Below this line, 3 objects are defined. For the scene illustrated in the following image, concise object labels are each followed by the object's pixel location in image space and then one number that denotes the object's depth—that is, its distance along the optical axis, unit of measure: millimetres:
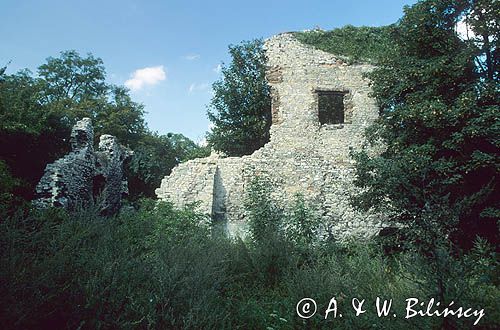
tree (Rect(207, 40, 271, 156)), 16672
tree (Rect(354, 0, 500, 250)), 7965
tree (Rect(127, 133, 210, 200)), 19891
